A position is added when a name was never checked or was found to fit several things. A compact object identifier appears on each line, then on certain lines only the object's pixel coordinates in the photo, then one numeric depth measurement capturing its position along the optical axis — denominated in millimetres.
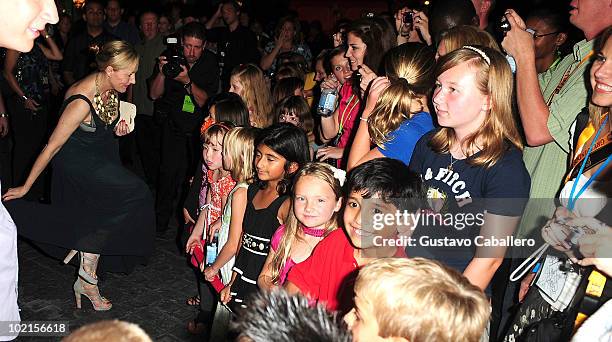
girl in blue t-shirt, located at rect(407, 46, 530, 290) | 2334
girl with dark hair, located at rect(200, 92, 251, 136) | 4059
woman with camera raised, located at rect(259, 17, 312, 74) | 7617
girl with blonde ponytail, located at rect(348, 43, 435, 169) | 2926
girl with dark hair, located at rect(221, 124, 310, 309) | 3180
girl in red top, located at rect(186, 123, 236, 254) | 3742
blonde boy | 1603
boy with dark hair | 2393
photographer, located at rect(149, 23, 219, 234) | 5441
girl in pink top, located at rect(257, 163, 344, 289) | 2822
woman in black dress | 4145
